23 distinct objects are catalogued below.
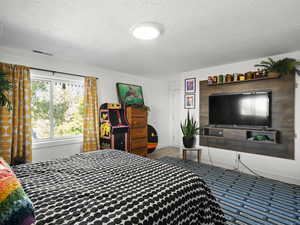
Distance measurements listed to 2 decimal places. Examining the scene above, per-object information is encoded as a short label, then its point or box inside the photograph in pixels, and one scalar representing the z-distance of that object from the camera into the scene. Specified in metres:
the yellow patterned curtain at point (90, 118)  3.63
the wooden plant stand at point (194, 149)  3.82
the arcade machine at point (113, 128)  3.62
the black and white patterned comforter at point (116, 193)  0.91
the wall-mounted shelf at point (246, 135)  3.05
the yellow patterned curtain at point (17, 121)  2.65
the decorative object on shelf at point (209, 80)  3.80
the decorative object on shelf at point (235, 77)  3.43
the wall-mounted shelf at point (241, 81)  3.10
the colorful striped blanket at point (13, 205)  0.66
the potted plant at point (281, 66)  2.74
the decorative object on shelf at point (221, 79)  3.61
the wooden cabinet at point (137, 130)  3.96
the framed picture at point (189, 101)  4.22
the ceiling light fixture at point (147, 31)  1.95
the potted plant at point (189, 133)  3.89
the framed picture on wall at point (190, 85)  4.20
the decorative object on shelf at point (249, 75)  3.22
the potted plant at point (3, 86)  2.15
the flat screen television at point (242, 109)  3.11
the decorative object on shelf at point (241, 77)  3.33
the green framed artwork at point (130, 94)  4.31
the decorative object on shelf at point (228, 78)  3.50
